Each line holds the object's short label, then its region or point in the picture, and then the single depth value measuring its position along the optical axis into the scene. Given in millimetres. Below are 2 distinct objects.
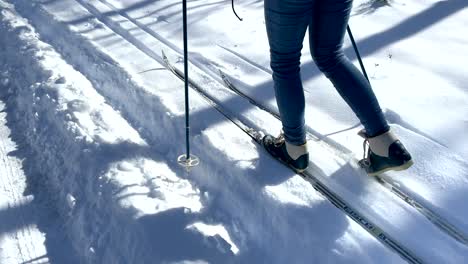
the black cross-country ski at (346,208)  2281
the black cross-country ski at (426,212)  2357
